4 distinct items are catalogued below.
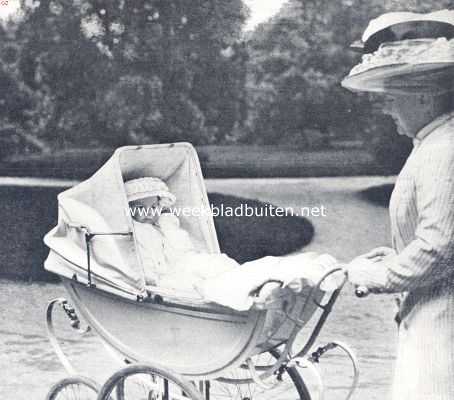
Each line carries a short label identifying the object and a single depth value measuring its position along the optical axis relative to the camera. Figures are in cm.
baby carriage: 446
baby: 429
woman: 337
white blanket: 416
